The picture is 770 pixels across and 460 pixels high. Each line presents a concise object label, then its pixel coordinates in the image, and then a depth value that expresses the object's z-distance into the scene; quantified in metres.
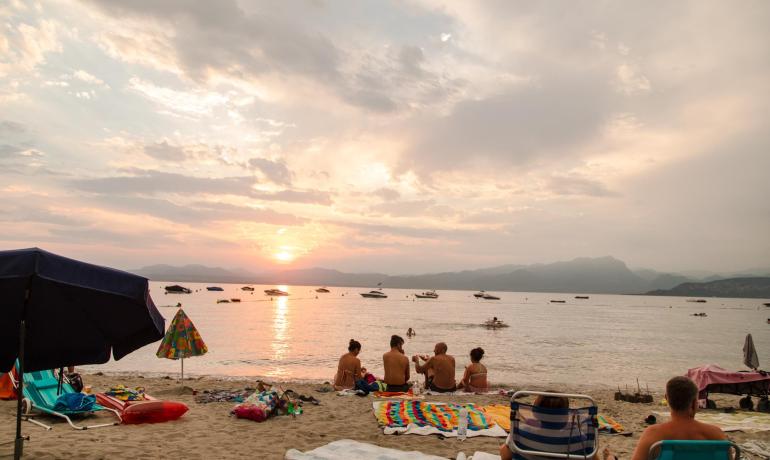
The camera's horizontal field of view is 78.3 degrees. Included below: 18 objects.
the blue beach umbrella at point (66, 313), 4.38
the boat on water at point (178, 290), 103.40
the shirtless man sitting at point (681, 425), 3.57
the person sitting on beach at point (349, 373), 11.59
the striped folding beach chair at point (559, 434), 4.07
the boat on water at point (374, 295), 119.70
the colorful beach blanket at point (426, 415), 7.62
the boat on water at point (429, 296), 129.88
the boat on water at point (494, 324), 46.21
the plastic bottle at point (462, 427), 6.72
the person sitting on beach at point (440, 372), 11.61
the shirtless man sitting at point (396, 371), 10.92
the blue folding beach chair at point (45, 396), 7.27
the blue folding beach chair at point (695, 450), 3.40
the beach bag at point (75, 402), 7.35
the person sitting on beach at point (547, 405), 4.17
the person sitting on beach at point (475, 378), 11.84
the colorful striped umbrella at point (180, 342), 11.81
